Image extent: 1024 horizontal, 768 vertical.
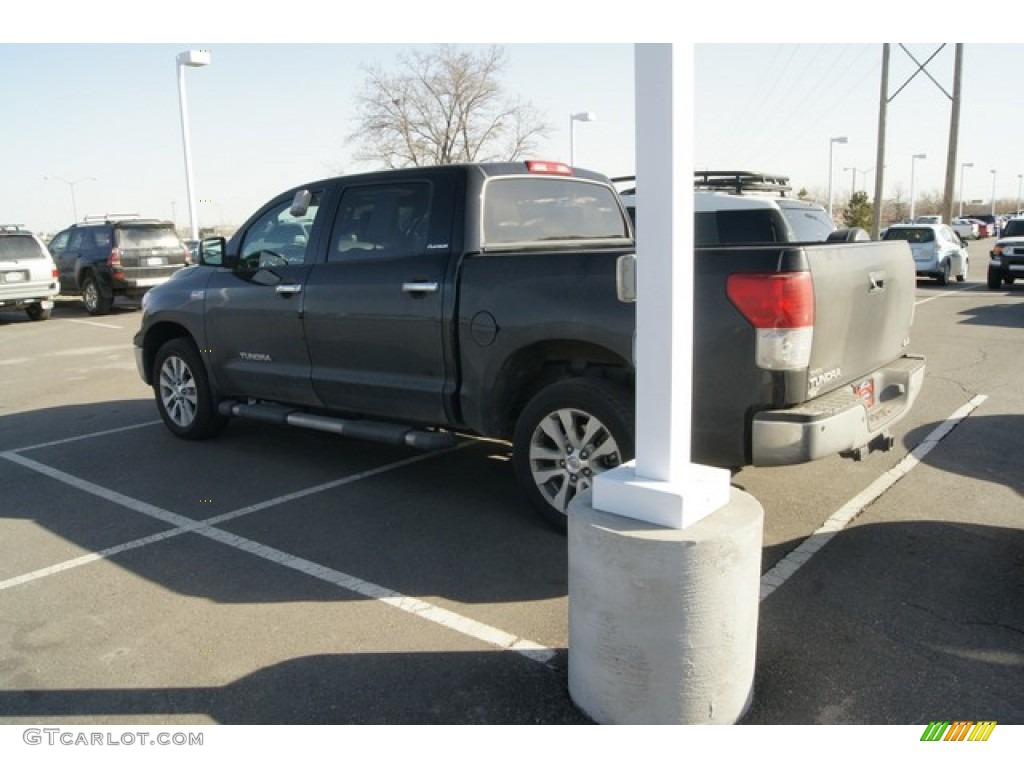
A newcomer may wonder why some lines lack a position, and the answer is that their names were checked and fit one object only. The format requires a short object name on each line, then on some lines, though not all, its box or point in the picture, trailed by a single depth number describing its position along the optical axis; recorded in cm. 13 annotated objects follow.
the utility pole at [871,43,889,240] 2808
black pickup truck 392
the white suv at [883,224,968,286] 2123
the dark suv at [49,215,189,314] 1786
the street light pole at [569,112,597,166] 3095
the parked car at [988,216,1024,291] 1914
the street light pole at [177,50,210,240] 2077
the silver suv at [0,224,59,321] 1689
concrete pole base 277
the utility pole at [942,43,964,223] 2869
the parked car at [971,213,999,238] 6376
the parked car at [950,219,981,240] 5161
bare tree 3791
